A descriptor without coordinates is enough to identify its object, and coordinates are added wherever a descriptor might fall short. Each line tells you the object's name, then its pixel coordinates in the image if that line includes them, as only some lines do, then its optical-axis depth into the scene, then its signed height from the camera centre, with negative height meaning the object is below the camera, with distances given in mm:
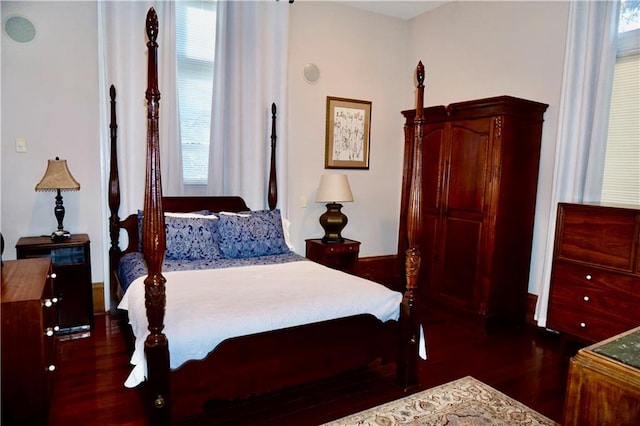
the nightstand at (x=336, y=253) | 4203 -791
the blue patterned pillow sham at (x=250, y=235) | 3365 -515
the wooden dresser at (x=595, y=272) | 2709 -589
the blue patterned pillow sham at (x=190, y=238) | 3184 -522
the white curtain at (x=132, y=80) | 3445 +740
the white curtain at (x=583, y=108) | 3217 +612
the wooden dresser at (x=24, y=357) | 1912 -895
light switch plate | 3266 +142
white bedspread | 1968 -696
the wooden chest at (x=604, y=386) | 972 -478
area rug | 2214 -1267
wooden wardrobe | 3506 -179
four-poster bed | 1847 -873
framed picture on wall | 4617 +478
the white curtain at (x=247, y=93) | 3947 +756
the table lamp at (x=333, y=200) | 4195 -243
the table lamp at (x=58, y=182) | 3133 -132
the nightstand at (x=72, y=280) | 3180 -878
